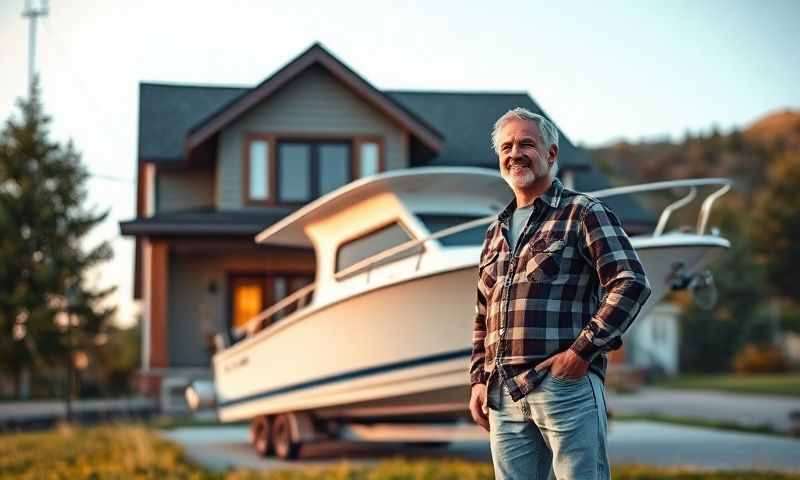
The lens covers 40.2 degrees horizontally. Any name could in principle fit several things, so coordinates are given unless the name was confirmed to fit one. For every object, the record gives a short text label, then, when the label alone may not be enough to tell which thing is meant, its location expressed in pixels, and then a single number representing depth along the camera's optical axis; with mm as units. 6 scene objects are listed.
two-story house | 17797
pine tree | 23344
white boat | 8508
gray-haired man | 3262
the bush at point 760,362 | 39406
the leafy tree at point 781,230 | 37656
